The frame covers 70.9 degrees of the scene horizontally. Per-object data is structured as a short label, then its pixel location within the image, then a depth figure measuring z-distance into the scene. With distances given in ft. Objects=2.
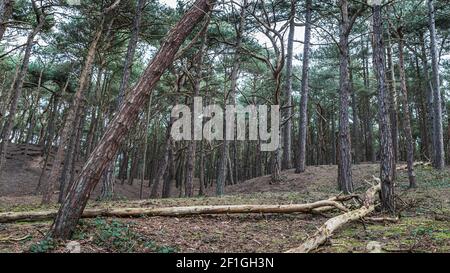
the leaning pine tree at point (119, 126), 16.12
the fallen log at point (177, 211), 20.71
